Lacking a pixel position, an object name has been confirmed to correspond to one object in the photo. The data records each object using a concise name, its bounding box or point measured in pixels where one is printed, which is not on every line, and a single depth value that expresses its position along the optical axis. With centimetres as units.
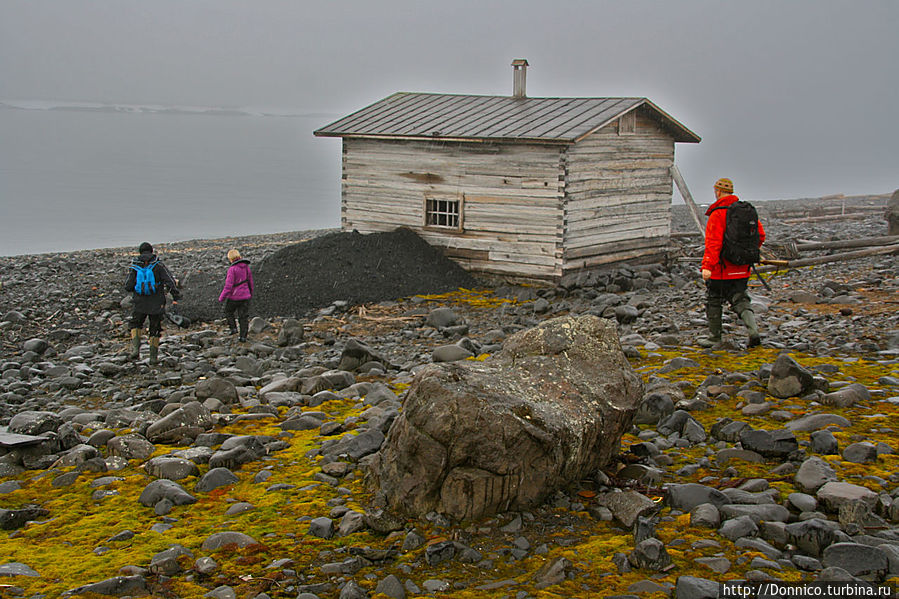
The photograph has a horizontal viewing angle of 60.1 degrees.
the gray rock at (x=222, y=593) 460
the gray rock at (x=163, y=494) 603
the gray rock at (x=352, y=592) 448
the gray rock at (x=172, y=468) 658
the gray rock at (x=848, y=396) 732
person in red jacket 950
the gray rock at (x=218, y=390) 909
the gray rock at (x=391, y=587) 453
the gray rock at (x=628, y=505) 532
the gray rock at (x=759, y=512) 513
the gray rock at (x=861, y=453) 597
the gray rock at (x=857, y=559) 439
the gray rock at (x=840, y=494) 514
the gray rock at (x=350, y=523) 535
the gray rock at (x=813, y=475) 558
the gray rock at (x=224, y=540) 523
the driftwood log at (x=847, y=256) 1617
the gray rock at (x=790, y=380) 765
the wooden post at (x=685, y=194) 2076
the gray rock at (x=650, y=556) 469
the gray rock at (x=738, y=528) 500
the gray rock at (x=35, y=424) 761
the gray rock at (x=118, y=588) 463
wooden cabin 1745
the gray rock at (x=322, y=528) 531
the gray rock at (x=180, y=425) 761
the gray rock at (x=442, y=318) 1439
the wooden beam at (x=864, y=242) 1852
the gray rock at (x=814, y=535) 474
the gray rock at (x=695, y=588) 428
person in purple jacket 1328
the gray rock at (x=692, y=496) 548
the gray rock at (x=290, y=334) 1355
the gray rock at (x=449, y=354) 1112
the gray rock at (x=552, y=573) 457
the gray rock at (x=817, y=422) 673
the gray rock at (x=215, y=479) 633
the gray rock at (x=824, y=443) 618
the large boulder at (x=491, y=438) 539
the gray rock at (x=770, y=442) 623
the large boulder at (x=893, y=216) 2148
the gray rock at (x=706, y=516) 520
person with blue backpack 1172
